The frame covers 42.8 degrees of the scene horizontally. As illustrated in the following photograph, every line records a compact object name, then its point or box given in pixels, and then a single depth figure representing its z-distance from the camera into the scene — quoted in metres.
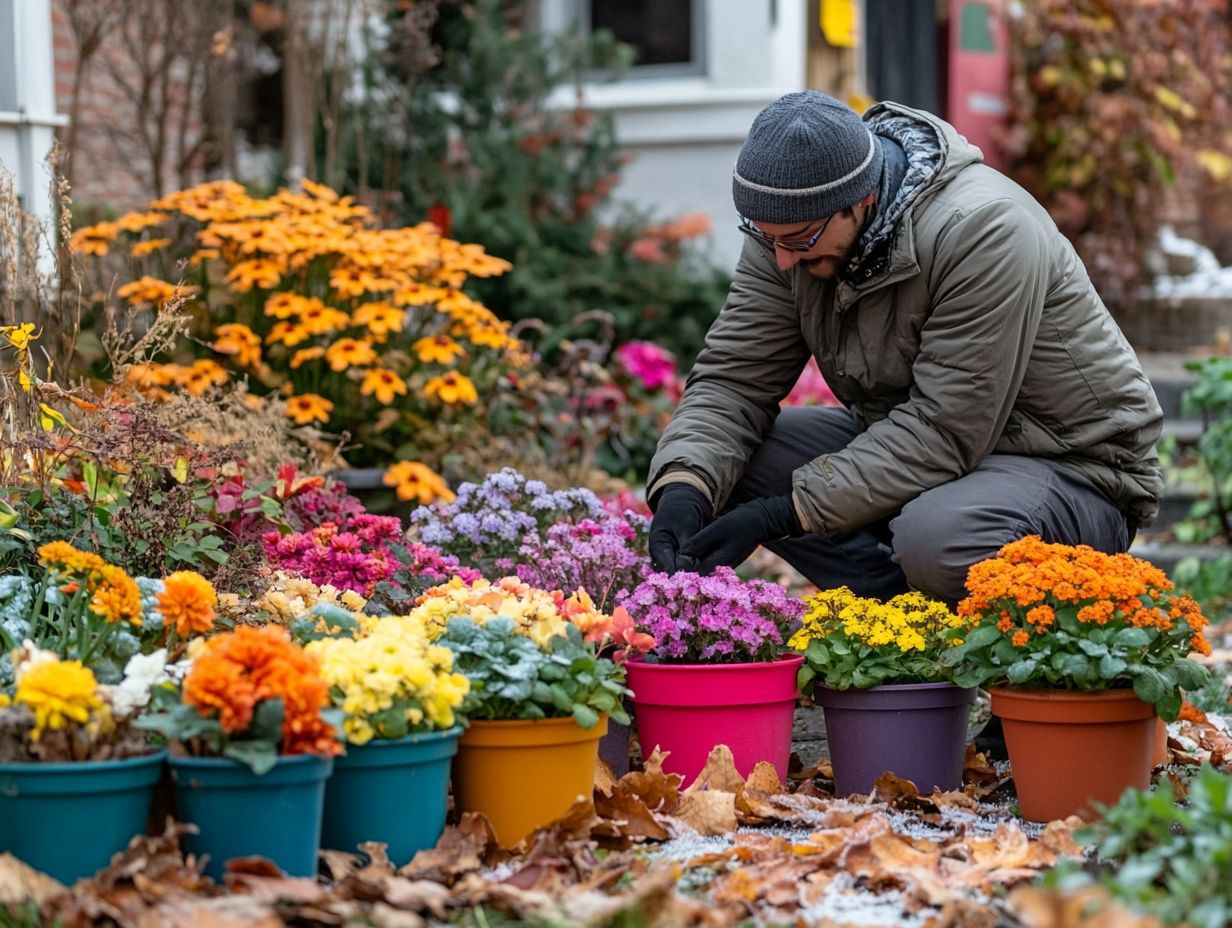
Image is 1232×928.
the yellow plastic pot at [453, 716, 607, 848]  2.48
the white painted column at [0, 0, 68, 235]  4.66
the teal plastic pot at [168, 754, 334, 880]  2.15
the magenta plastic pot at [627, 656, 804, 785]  2.83
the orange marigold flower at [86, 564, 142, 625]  2.43
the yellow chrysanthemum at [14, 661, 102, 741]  2.12
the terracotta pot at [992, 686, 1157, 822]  2.67
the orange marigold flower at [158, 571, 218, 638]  2.43
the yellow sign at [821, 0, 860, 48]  8.07
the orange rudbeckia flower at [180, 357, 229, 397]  4.29
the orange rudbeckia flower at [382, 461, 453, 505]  4.22
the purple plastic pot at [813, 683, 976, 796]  2.88
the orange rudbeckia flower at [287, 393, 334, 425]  4.32
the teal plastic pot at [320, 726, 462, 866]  2.32
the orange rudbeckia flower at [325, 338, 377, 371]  4.36
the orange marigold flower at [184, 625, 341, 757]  2.12
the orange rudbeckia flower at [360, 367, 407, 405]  4.43
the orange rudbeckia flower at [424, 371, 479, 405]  4.54
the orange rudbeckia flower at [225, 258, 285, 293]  4.37
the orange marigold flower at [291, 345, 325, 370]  4.37
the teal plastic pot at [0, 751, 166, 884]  2.10
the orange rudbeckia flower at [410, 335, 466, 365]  4.48
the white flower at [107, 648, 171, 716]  2.22
